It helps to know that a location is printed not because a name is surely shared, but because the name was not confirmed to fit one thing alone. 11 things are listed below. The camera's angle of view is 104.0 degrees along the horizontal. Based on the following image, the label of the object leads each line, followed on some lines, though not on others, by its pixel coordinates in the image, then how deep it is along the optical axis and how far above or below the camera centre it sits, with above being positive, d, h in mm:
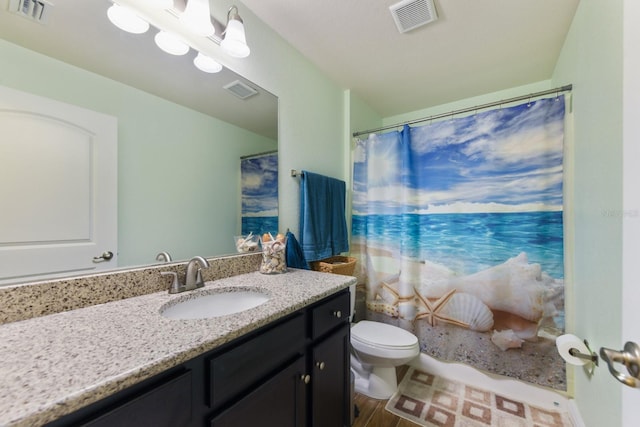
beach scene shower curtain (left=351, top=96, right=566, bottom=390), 1491 -150
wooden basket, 1664 -363
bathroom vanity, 443 -350
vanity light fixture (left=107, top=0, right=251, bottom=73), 943 +791
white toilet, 1490 -846
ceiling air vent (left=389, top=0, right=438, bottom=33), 1252 +1051
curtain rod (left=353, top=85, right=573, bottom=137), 1435 +718
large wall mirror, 771 +405
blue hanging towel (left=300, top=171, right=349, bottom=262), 1612 -20
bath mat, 1416 -1183
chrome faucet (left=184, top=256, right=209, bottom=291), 1013 -246
